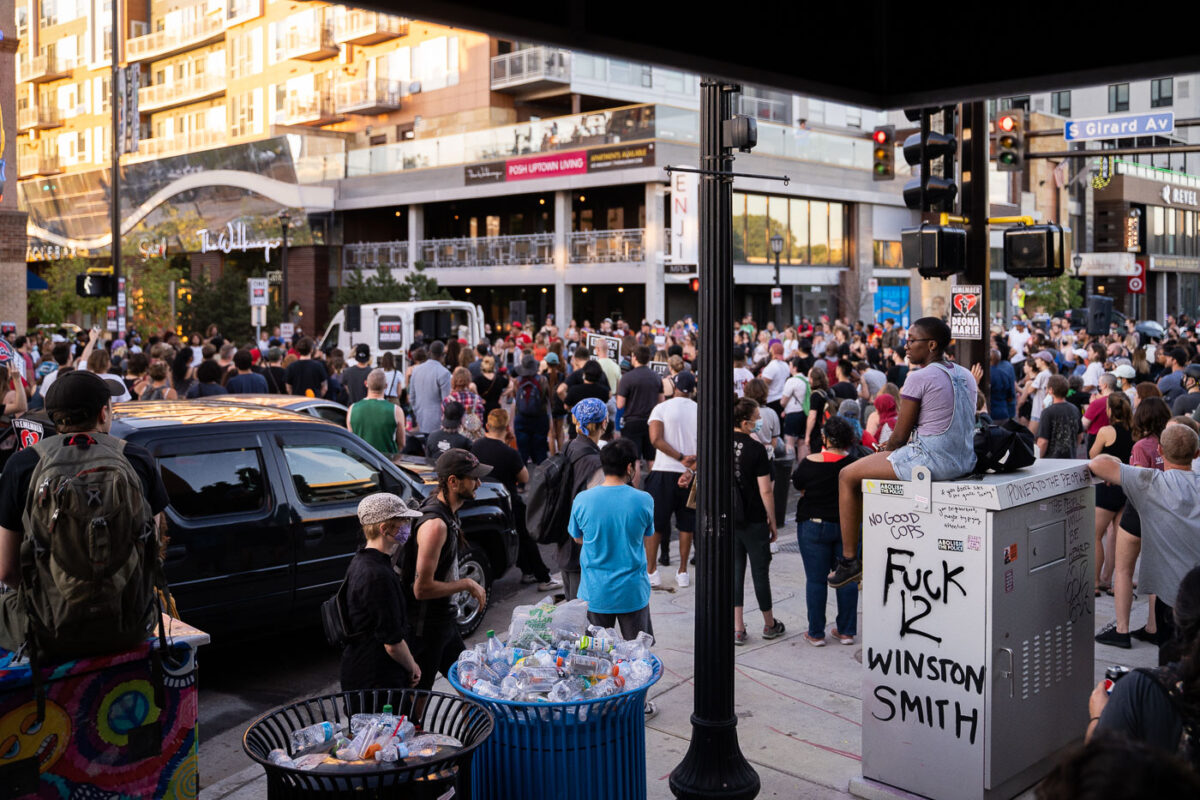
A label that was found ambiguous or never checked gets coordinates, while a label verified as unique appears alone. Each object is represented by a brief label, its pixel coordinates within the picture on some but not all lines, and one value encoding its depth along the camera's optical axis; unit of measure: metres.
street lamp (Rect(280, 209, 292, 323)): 35.75
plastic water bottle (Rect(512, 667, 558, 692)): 4.54
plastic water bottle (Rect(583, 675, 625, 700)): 4.51
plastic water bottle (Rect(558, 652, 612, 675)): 4.80
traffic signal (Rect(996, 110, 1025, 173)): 17.05
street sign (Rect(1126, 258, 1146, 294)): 30.25
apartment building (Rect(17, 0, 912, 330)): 39.22
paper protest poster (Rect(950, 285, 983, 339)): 10.28
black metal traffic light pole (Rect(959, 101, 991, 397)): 10.45
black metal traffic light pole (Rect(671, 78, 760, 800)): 5.26
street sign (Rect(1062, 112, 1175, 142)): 17.47
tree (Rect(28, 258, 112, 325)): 40.19
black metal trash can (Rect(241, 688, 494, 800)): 3.66
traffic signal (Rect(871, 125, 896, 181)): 14.38
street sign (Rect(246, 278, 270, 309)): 26.30
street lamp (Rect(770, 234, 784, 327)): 35.62
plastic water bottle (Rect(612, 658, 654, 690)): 4.64
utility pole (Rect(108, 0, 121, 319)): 26.85
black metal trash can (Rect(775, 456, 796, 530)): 9.61
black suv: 7.20
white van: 24.11
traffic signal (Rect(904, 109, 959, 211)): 9.71
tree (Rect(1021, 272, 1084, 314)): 48.66
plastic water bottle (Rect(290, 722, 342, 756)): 4.07
